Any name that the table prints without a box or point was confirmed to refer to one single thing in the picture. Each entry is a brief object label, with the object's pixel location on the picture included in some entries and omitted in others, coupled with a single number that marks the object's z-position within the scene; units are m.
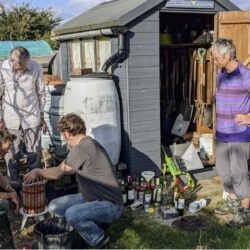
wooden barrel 3.96
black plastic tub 3.38
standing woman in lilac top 4.13
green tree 21.39
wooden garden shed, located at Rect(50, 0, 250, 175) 5.41
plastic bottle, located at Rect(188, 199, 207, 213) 4.66
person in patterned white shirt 4.93
